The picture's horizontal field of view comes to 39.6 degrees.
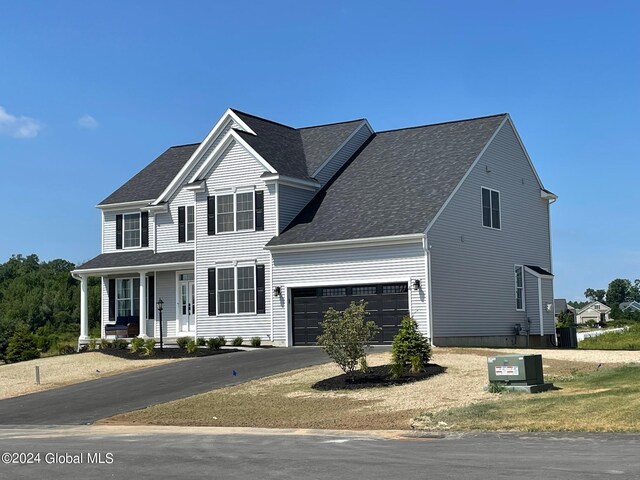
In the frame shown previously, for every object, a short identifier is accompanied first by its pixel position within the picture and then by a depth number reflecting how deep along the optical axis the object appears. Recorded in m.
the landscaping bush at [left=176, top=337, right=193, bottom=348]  33.72
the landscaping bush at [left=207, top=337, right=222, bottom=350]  33.00
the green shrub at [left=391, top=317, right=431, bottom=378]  23.69
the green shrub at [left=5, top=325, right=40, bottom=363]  35.72
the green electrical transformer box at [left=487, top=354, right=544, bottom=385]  20.27
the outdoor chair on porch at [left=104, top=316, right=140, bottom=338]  39.81
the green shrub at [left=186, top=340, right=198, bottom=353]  32.16
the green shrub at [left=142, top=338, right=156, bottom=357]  32.44
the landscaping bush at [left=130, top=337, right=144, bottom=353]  33.44
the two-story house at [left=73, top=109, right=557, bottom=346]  32.41
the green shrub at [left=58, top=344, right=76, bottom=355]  37.84
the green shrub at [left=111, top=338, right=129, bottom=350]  35.66
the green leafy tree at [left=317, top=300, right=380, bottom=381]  23.30
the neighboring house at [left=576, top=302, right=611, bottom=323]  151.73
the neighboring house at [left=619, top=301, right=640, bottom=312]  131.52
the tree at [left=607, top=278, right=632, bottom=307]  182.75
